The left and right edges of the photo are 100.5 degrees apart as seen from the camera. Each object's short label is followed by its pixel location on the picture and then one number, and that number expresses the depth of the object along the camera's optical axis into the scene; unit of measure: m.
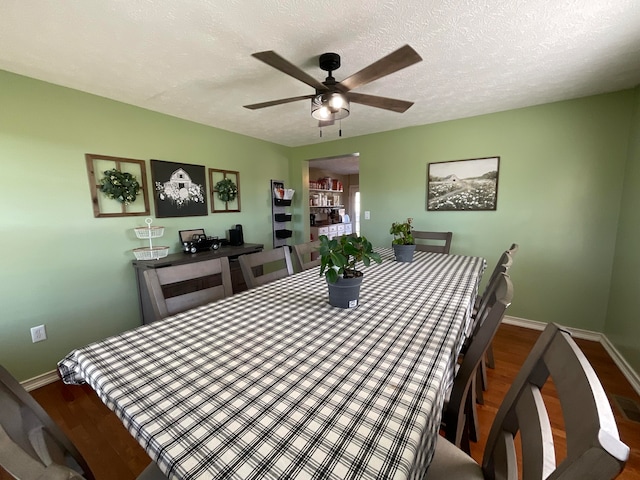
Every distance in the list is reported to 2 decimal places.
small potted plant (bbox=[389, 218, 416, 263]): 2.12
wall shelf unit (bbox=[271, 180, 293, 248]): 3.82
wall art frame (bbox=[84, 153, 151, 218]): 2.16
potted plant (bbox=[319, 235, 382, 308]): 1.15
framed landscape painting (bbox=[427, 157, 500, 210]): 2.74
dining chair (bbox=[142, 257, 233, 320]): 1.19
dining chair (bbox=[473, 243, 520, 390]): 1.44
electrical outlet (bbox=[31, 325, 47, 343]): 1.93
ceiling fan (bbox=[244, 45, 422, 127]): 1.23
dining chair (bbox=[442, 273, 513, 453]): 0.89
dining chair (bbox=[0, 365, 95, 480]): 0.36
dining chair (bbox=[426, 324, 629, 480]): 0.35
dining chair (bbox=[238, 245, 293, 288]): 1.55
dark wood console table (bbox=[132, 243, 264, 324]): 2.33
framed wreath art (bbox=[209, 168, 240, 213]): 3.06
